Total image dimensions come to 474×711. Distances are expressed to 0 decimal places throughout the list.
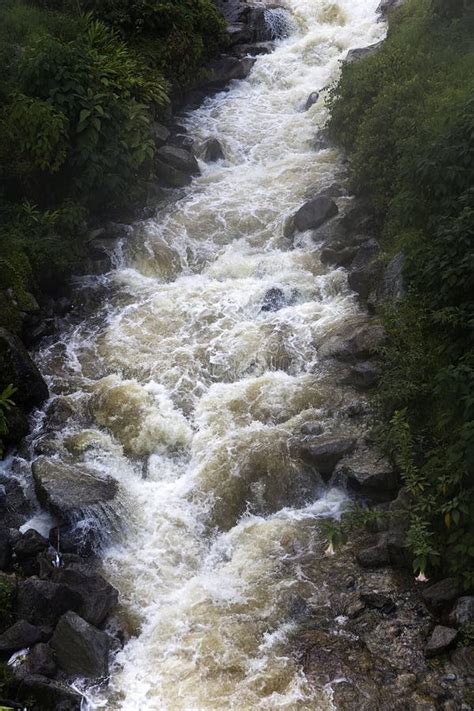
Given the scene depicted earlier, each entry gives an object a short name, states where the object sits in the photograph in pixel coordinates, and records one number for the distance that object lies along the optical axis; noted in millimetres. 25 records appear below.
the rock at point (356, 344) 12477
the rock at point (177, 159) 19141
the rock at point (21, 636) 8516
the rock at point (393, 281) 12750
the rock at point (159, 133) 19250
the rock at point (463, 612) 8219
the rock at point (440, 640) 8195
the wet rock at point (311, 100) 21844
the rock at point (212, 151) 20031
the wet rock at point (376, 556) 9531
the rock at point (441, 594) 8594
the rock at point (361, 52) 20419
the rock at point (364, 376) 12141
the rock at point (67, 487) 10625
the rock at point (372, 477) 10438
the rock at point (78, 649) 8625
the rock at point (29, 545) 9969
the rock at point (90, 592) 9219
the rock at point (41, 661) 8359
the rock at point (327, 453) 11124
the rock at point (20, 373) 12203
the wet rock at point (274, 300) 14594
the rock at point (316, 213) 16406
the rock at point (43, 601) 9008
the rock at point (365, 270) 14164
